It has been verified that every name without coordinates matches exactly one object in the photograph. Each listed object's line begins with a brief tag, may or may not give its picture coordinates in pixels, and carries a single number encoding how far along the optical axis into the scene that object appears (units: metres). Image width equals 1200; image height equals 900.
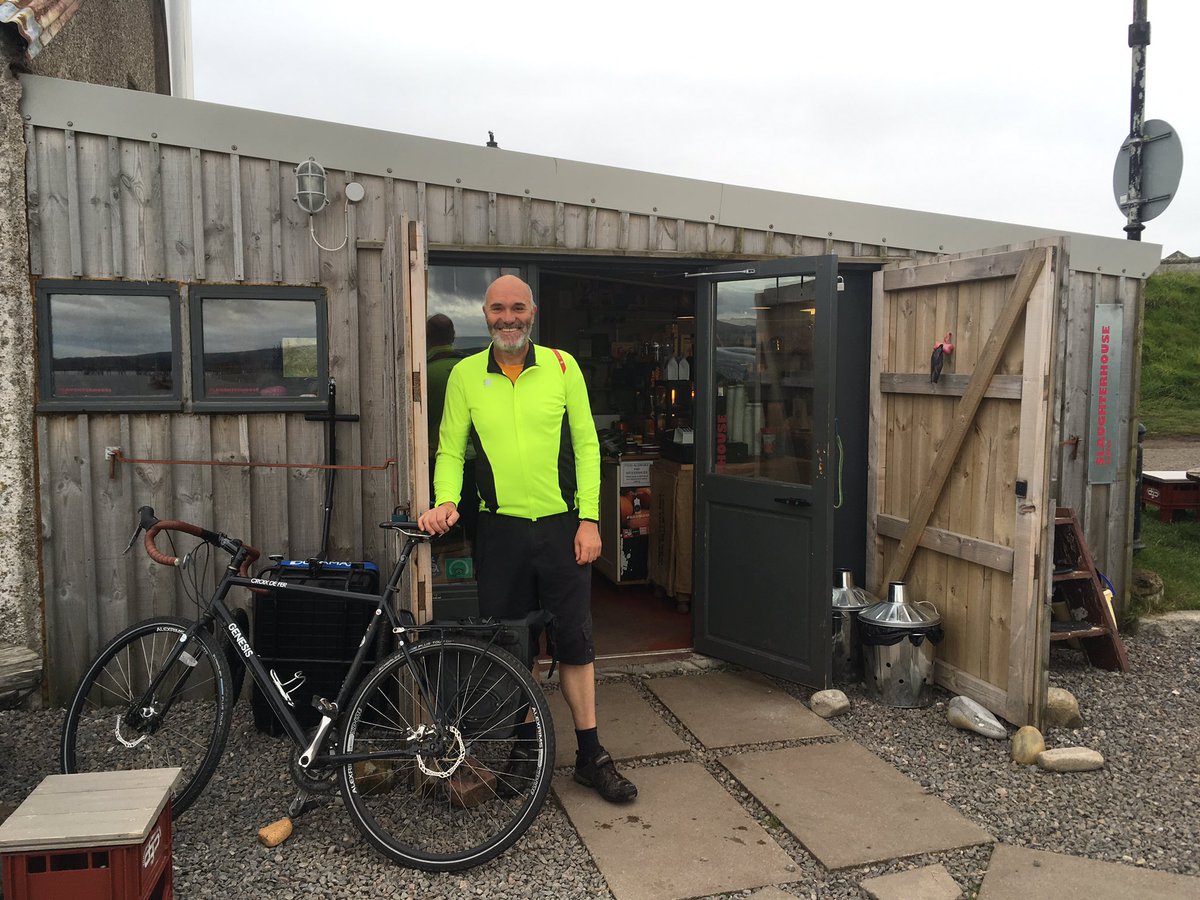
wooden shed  4.34
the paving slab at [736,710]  4.39
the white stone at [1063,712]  4.44
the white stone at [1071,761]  3.99
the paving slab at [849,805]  3.35
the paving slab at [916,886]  3.04
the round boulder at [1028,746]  4.06
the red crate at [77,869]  2.48
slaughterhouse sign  5.98
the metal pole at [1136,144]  6.61
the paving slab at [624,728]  4.17
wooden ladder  5.29
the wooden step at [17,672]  4.27
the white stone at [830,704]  4.60
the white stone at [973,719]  4.32
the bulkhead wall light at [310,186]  4.48
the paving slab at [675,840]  3.11
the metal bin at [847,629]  5.00
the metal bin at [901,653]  4.70
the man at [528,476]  3.51
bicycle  3.26
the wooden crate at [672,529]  6.41
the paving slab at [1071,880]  3.04
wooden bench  9.08
